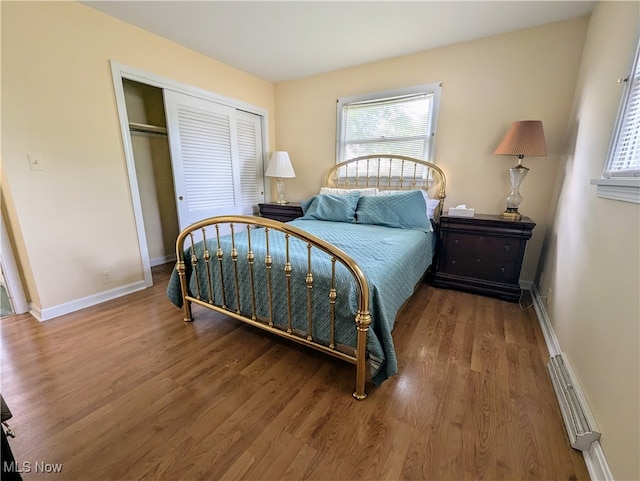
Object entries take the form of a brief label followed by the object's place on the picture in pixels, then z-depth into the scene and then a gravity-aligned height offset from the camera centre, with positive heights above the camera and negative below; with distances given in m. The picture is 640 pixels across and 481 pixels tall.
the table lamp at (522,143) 2.26 +0.29
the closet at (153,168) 3.21 +0.09
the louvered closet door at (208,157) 2.90 +0.22
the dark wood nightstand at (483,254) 2.39 -0.71
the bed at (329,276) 1.35 -0.60
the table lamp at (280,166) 3.60 +0.13
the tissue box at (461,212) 2.58 -0.33
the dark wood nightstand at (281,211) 3.53 -0.46
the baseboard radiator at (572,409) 1.10 -1.03
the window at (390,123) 2.94 +0.62
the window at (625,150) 1.23 +0.14
